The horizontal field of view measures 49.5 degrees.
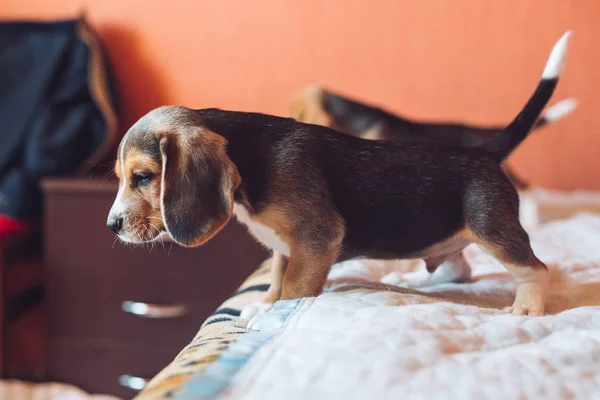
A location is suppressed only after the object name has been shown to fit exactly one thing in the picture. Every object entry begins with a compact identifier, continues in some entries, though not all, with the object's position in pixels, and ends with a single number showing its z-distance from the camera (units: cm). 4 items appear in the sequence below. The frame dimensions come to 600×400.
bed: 53
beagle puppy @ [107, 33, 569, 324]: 73
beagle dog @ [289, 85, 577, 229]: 163
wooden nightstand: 169
